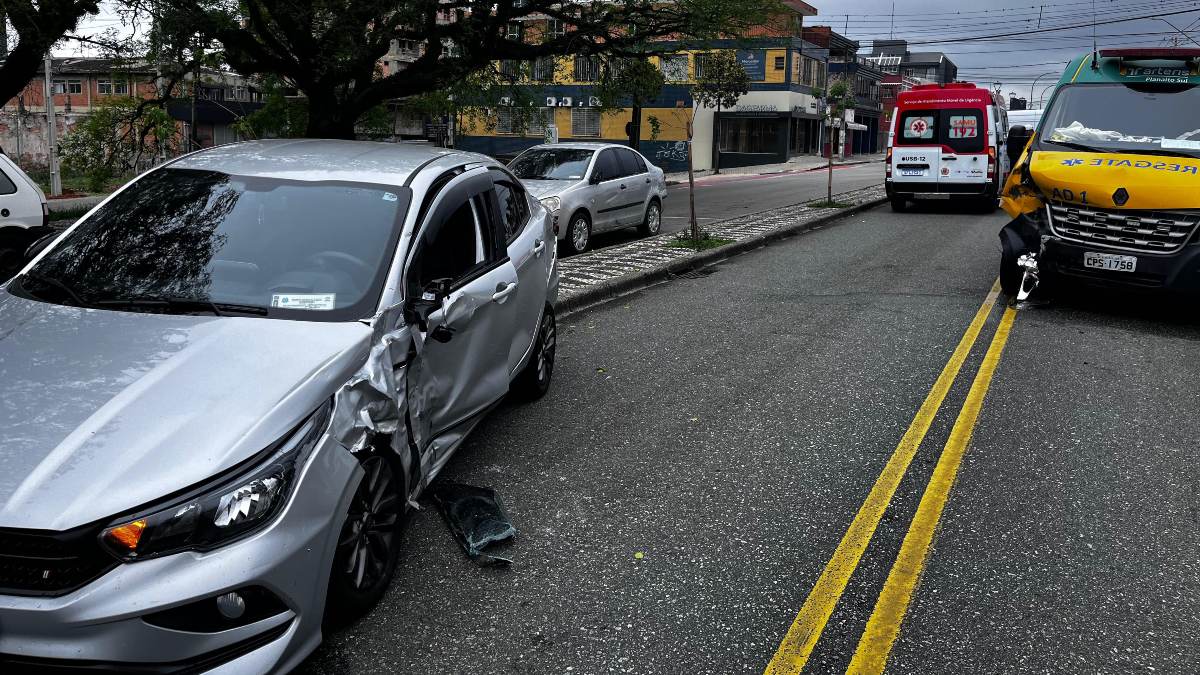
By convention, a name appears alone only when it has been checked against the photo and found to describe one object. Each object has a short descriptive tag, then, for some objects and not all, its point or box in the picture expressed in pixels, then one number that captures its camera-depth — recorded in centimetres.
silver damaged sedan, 257
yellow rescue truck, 789
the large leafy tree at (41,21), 1247
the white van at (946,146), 1886
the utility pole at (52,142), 3092
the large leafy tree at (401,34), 1518
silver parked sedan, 1316
